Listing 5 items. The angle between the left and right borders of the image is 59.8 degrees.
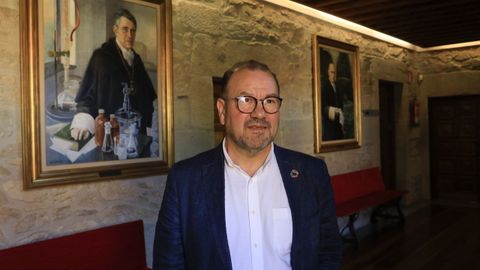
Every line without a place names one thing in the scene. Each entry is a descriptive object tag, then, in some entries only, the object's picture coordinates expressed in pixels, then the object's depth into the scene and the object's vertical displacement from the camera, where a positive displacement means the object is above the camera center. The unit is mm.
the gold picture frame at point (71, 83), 2502 +374
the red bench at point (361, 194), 4917 -809
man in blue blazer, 1420 -239
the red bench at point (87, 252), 2408 -701
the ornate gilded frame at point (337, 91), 5082 +556
